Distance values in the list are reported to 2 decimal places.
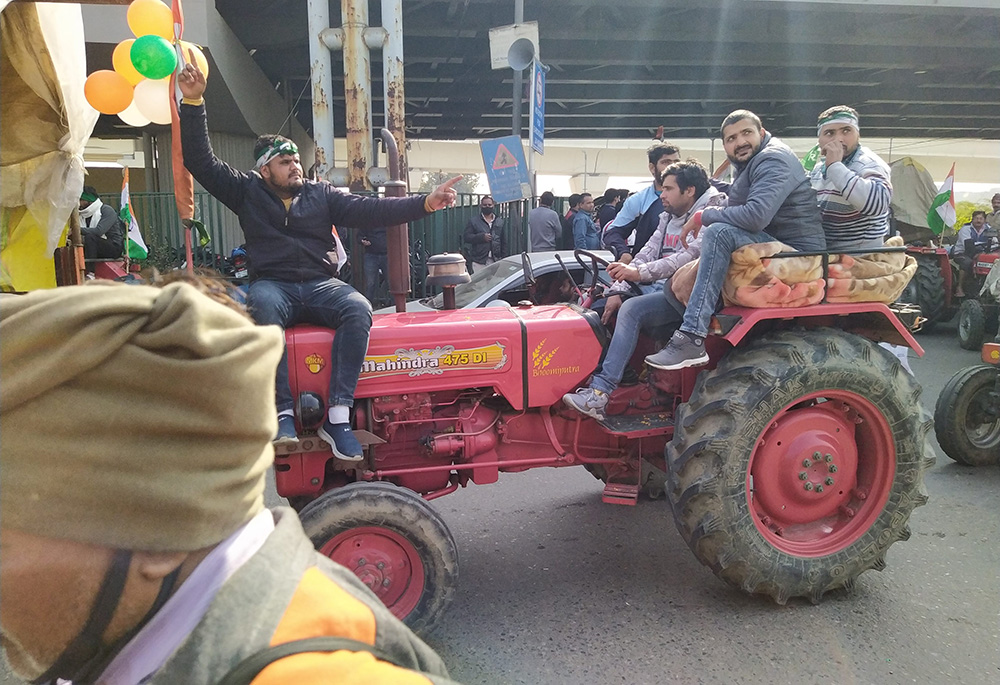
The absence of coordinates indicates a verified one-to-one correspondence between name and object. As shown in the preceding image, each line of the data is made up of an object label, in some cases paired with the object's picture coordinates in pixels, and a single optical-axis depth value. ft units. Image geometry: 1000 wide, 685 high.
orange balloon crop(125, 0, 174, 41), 13.21
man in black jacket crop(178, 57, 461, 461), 10.61
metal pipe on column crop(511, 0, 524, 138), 32.24
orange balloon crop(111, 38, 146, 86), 13.76
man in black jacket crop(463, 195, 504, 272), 36.83
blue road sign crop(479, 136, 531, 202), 26.63
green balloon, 12.34
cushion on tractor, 10.93
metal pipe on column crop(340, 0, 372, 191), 30.19
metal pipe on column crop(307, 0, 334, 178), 32.24
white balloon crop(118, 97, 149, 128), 14.88
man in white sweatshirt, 11.66
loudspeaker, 29.71
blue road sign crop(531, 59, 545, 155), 29.76
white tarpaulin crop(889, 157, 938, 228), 47.52
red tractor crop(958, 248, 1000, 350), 33.22
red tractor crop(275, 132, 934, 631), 10.31
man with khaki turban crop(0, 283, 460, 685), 2.60
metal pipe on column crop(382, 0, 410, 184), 30.27
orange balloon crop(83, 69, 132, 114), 14.39
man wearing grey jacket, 11.09
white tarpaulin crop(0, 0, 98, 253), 13.33
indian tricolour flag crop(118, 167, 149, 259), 22.38
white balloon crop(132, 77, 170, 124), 13.48
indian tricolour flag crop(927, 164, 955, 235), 42.16
